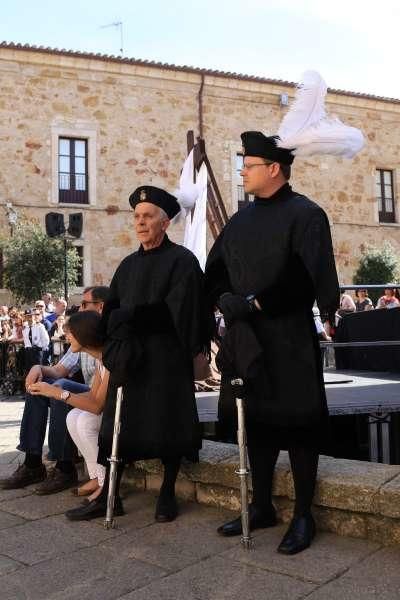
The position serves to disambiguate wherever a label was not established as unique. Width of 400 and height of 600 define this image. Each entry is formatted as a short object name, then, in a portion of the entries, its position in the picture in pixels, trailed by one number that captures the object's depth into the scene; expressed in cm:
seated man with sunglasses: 391
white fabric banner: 629
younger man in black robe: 277
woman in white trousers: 359
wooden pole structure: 659
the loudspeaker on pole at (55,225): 1377
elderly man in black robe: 318
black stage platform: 415
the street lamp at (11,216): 1850
